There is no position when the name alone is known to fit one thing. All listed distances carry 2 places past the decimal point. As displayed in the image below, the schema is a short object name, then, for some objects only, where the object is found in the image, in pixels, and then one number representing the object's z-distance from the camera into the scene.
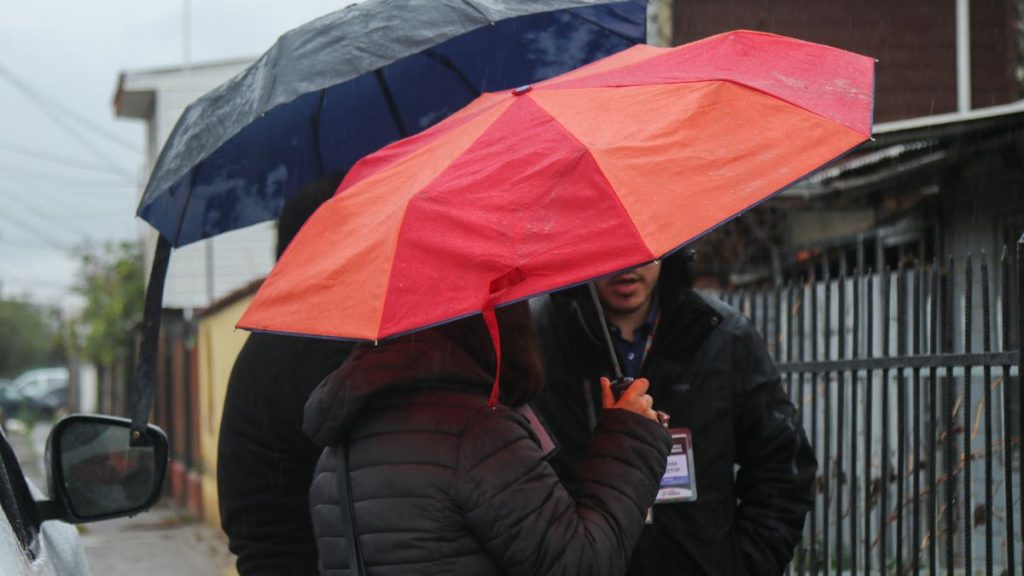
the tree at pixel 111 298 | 24.22
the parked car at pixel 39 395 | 41.00
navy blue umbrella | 3.55
